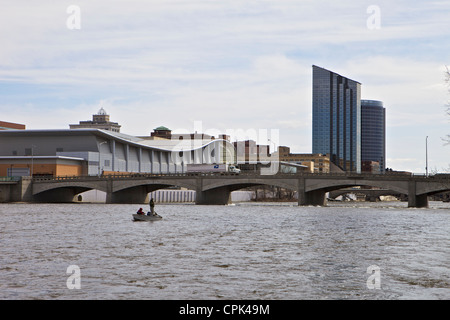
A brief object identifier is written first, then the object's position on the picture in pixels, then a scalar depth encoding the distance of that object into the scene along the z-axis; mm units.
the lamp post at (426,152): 134000
